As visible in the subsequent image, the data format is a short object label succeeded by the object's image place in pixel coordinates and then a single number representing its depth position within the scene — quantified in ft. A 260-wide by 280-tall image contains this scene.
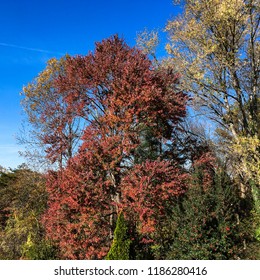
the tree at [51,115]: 39.24
